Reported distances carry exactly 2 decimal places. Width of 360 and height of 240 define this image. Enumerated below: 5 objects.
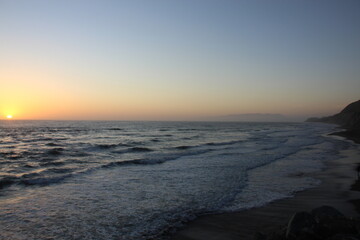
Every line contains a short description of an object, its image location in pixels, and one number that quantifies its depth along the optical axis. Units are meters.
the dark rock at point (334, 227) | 5.06
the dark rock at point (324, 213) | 5.63
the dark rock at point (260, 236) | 5.75
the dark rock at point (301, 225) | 5.12
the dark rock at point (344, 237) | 4.50
